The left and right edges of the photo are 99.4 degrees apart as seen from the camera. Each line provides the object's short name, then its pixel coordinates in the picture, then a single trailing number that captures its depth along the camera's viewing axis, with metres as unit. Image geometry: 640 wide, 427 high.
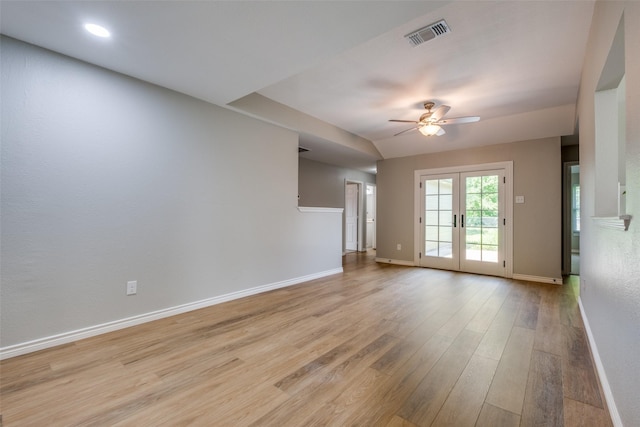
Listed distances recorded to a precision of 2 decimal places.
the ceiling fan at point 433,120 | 3.47
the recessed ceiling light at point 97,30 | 1.94
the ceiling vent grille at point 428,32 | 2.17
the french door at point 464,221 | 4.87
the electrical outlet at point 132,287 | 2.63
